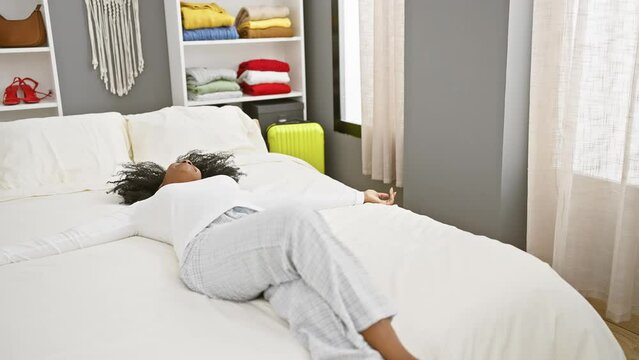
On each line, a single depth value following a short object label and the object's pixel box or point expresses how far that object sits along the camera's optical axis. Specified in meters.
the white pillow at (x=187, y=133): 2.83
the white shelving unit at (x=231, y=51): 3.21
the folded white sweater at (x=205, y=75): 3.29
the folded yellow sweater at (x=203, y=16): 3.17
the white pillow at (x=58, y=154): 2.50
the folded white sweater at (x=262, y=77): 3.43
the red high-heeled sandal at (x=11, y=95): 2.90
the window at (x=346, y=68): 3.42
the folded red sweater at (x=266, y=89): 3.46
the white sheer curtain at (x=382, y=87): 2.91
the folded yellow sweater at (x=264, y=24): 3.35
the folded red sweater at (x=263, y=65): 3.47
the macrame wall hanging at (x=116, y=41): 3.09
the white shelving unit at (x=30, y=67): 2.89
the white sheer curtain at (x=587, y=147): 1.93
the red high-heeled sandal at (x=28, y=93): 2.95
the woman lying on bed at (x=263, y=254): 1.22
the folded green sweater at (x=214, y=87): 3.29
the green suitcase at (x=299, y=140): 3.41
